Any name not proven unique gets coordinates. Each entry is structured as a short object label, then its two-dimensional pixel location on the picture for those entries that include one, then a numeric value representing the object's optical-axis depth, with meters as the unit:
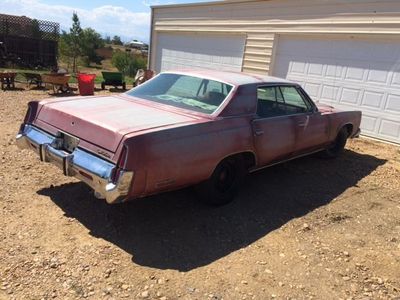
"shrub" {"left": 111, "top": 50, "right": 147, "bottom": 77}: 26.34
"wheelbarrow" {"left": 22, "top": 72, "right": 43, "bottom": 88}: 13.75
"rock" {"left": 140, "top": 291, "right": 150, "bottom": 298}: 2.97
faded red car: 3.39
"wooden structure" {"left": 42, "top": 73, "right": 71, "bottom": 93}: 12.66
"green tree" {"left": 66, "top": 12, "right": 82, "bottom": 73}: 26.50
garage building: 8.36
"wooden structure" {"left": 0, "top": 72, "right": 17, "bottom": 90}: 12.74
